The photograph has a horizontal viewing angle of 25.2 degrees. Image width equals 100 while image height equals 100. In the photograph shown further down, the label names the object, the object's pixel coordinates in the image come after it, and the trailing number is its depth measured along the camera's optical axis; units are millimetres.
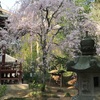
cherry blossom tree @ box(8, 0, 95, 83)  14662
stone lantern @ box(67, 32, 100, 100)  5875
